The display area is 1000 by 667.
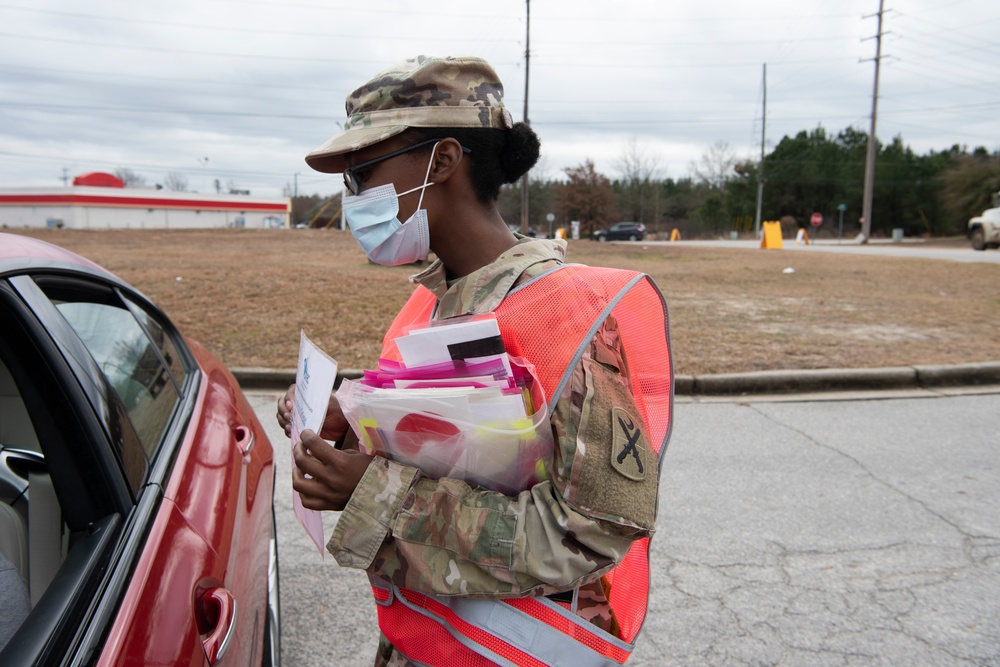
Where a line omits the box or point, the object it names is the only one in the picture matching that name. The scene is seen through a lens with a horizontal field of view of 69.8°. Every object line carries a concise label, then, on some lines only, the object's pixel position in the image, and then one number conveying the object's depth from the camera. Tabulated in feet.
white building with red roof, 191.21
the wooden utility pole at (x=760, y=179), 163.02
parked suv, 152.35
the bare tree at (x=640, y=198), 213.25
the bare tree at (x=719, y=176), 216.39
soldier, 3.72
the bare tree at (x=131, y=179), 298.31
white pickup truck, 81.10
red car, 4.33
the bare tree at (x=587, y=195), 170.71
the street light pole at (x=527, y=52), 103.61
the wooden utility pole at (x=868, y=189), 121.39
